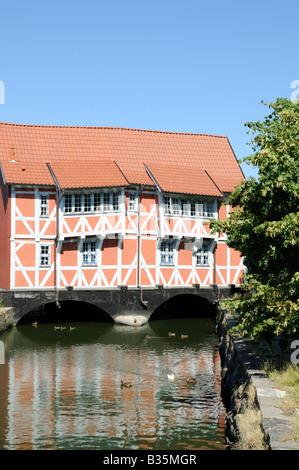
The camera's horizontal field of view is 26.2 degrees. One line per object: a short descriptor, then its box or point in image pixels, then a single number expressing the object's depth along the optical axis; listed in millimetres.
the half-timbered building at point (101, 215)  37938
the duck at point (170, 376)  22453
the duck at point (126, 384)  21312
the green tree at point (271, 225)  16000
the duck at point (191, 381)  21953
